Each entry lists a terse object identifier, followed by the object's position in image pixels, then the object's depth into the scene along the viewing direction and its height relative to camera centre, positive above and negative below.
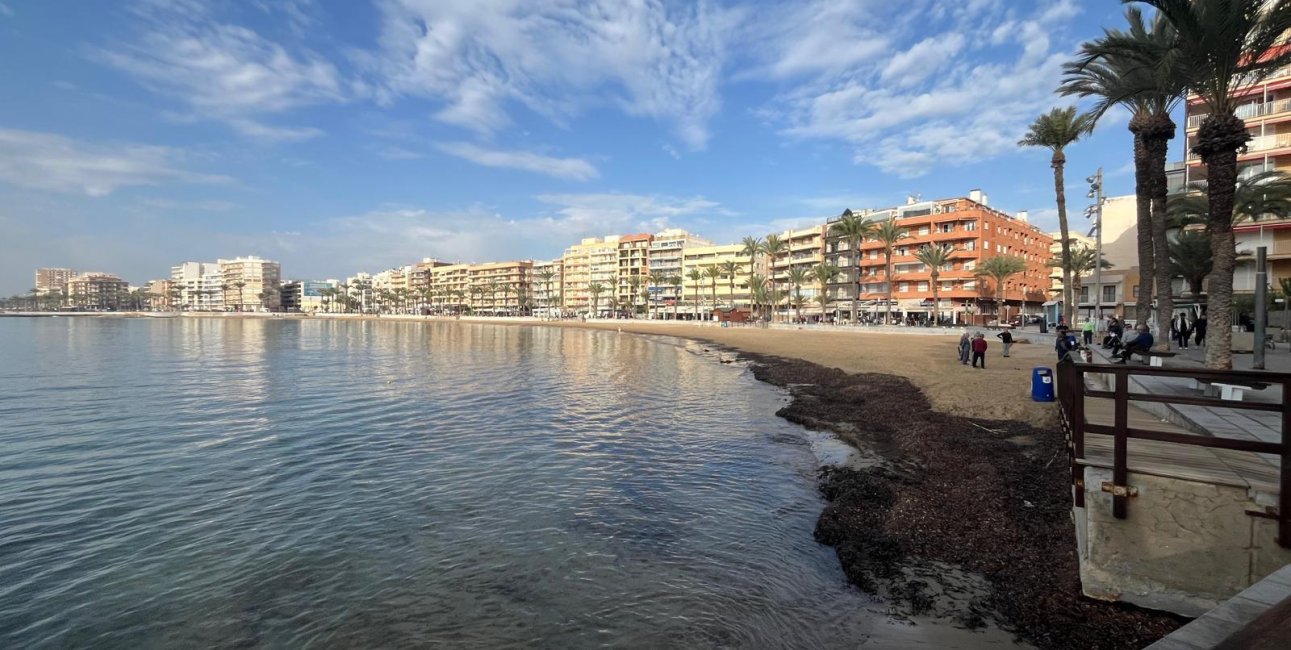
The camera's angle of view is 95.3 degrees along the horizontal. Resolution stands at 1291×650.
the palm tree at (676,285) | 140.00 +6.29
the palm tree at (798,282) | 105.19 +5.17
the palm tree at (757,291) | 110.75 +3.70
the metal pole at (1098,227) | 35.16 +4.81
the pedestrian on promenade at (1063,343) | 20.55 -1.32
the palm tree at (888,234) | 78.62 +10.11
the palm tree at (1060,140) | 36.66 +10.70
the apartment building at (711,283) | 136.50 +6.65
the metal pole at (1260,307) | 11.15 -0.02
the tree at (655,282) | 142.75 +7.22
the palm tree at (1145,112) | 18.39 +6.60
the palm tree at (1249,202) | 32.50 +6.02
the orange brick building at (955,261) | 86.12 +7.51
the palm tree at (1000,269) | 78.69 +5.34
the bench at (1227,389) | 10.79 -1.63
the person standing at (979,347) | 24.62 -1.63
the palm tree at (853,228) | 80.06 +11.15
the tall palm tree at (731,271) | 119.85 +8.55
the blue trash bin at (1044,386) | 16.33 -2.19
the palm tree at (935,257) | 76.57 +6.90
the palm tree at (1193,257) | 37.25 +3.19
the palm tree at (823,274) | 91.00 +5.56
